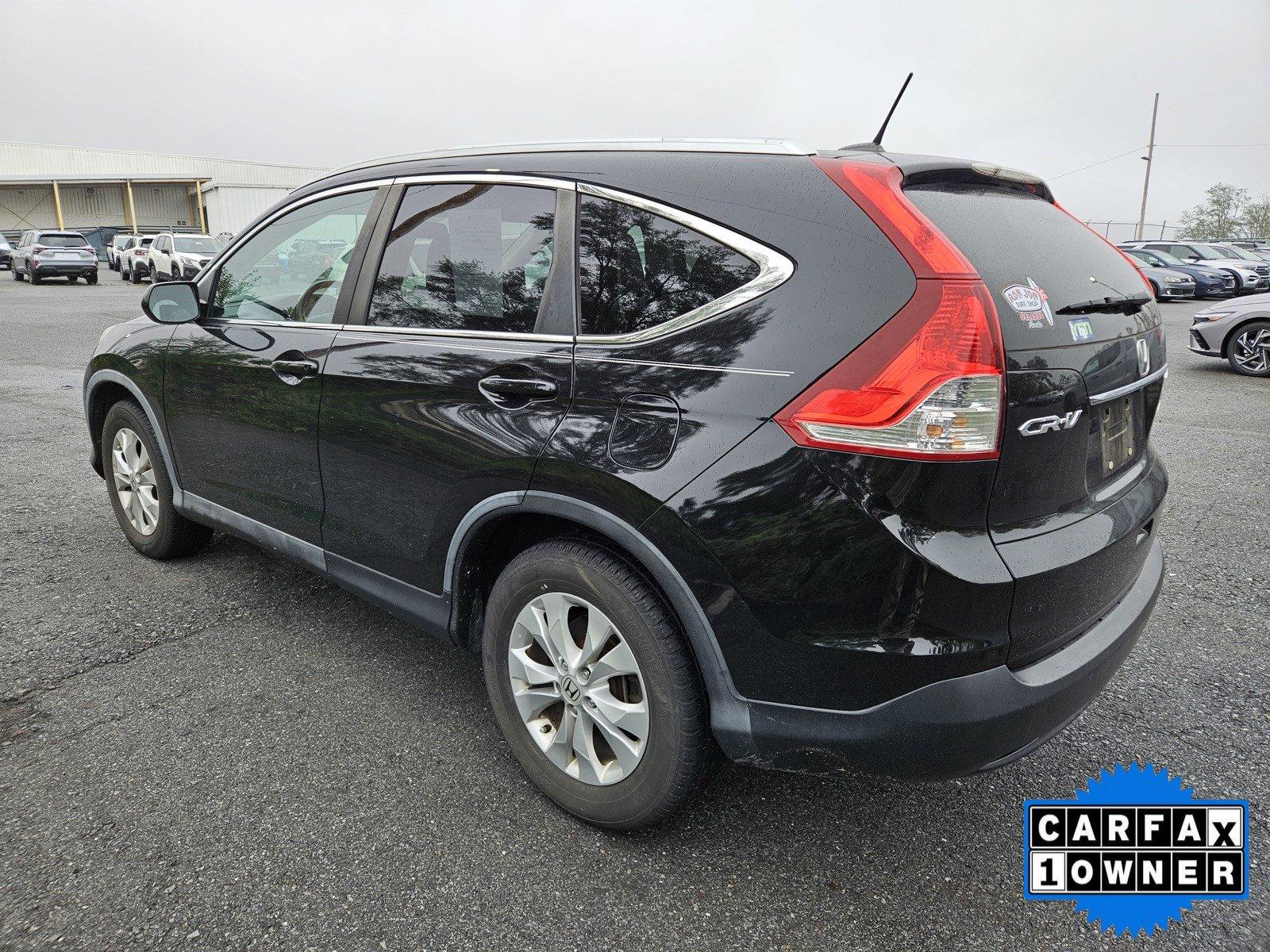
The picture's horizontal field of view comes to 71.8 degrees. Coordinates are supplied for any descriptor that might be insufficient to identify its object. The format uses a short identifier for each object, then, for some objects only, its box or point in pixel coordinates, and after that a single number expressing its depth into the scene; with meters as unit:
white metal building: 47.62
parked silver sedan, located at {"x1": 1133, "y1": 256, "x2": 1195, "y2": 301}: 23.30
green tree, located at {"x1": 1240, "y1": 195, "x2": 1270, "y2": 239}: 61.25
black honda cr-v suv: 1.85
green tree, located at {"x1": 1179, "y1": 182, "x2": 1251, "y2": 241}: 62.85
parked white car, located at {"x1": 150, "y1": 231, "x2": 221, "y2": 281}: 27.47
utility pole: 50.97
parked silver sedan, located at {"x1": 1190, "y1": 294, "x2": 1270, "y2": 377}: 10.73
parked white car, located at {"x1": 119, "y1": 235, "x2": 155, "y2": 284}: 30.42
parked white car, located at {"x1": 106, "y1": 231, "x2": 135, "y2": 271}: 35.81
